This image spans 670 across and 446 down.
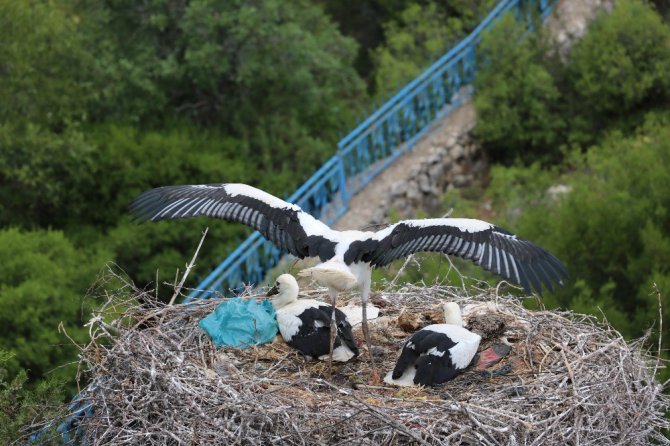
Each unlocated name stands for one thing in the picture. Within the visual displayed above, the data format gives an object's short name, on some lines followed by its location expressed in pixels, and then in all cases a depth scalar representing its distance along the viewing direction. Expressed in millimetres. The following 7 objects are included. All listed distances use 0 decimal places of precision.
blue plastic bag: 17172
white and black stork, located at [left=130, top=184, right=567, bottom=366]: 15977
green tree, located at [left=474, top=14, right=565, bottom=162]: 32031
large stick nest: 14695
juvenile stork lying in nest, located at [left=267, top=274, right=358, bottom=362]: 17359
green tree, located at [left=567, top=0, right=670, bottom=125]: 31875
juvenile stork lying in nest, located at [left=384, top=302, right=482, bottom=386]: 16375
